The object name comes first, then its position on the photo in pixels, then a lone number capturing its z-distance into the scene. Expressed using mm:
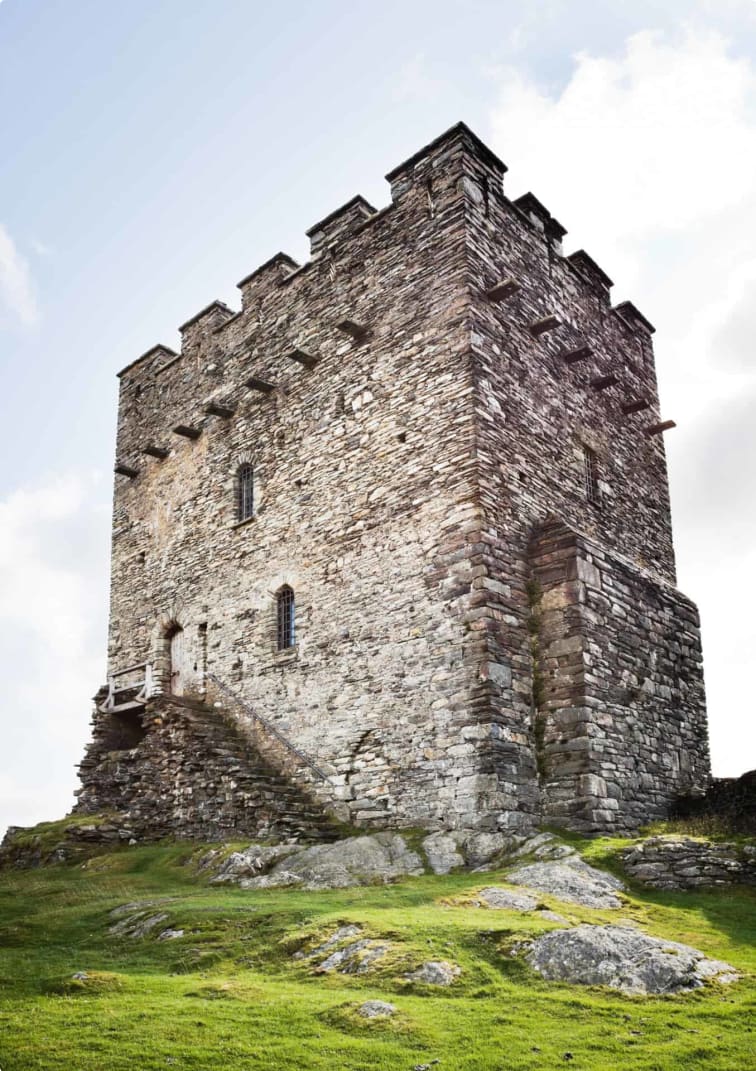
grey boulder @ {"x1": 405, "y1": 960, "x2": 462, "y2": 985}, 7816
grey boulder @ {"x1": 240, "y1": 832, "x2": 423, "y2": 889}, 12273
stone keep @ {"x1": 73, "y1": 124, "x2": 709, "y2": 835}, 14414
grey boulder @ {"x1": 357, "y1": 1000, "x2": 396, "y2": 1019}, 7039
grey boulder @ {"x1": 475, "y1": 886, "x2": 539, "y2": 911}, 10000
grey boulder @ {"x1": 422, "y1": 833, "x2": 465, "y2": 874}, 12523
